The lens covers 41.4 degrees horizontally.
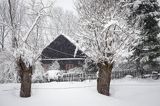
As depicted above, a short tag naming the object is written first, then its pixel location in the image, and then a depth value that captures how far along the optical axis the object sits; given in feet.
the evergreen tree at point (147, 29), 63.26
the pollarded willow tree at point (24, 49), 41.24
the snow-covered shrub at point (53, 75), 59.00
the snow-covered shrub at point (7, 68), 45.57
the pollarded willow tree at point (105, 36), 44.60
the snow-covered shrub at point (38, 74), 51.84
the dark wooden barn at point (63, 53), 93.61
